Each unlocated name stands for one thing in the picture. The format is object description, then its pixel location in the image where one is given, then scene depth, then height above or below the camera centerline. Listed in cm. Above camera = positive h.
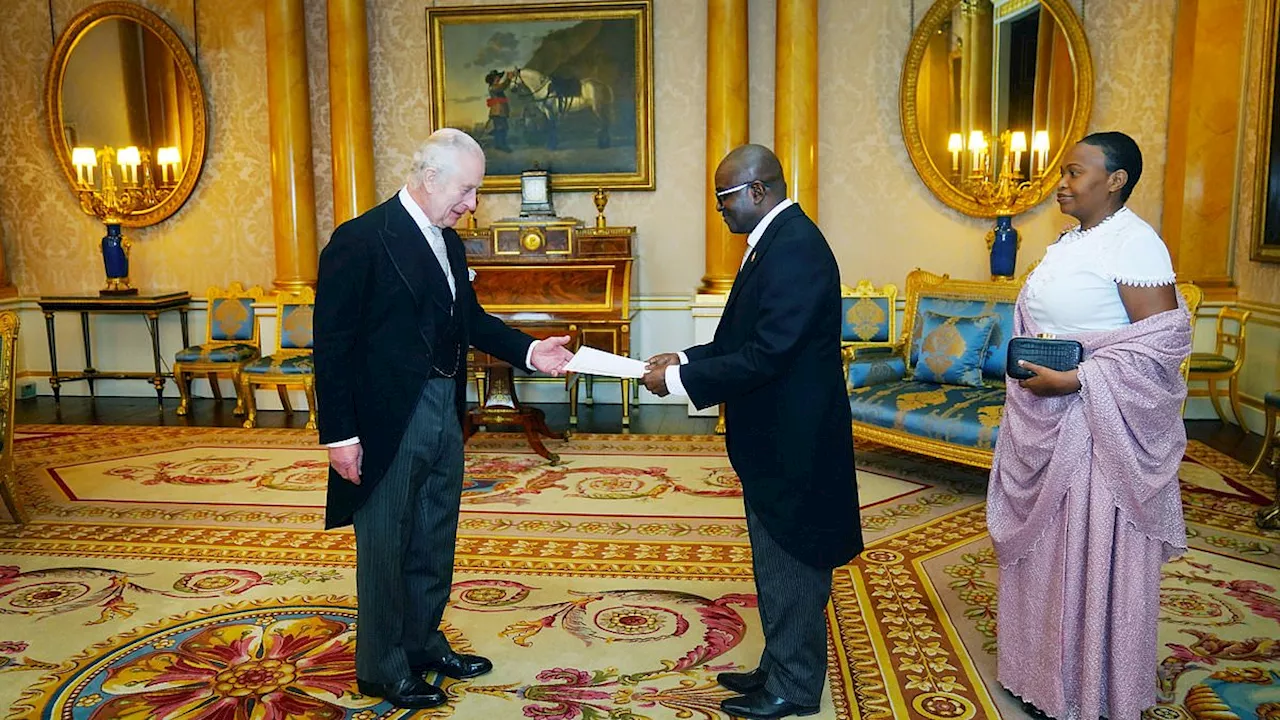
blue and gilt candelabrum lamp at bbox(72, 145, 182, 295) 777 +51
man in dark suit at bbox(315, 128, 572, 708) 250 -42
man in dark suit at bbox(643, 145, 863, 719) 238 -44
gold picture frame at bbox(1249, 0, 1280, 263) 588 +47
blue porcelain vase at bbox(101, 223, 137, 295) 760 -12
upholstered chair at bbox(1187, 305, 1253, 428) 597 -82
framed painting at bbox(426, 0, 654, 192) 726 +115
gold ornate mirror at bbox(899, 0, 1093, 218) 681 +95
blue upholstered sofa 476 -78
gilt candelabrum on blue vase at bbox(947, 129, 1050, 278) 688 +43
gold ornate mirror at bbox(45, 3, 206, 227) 777 +107
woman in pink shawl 236 -54
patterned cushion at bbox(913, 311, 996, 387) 523 -64
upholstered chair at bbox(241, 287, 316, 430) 665 -81
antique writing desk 646 -28
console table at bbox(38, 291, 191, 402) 748 -50
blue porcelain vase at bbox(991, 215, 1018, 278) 657 -11
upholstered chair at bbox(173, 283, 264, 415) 709 -76
